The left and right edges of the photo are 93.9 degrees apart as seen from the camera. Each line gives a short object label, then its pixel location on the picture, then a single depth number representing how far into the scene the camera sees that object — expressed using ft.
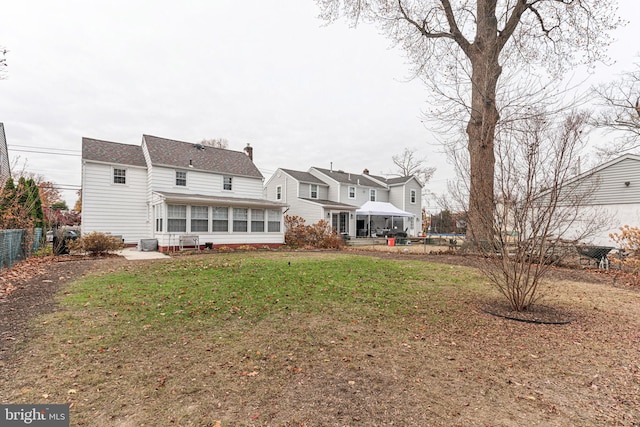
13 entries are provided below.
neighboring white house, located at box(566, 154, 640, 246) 47.53
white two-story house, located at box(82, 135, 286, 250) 53.47
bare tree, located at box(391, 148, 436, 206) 137.28
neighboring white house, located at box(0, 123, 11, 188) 64.87
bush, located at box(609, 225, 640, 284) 27.71
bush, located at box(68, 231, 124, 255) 41.81
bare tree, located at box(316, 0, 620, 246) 17.97
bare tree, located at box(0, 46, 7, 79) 24.59
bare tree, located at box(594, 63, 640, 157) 52.80
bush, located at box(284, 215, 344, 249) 60.90
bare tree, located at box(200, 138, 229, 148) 141.38
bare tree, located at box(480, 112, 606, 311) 15.11
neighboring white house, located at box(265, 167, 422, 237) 81.41
